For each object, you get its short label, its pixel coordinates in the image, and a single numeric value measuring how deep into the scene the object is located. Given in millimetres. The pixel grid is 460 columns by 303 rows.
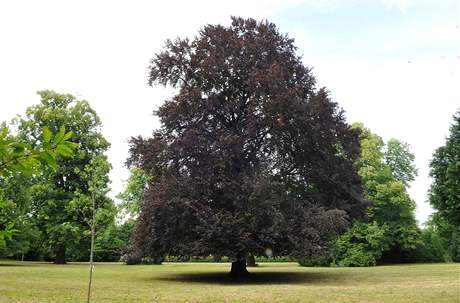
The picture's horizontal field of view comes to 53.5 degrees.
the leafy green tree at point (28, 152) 2115
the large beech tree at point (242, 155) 23562
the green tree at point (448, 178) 19156
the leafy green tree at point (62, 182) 40750
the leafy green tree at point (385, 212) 46250
